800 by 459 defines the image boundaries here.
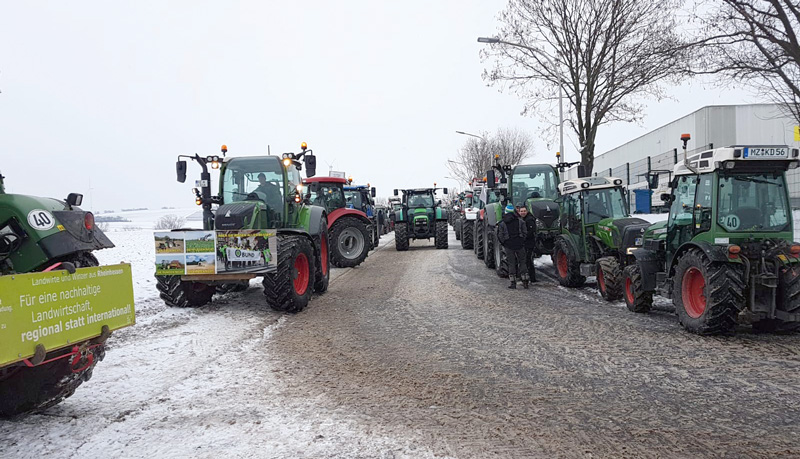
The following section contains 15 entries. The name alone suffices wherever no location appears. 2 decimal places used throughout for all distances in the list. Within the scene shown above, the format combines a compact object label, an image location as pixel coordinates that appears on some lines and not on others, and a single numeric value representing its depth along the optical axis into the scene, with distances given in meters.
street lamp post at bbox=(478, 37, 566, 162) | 20.45
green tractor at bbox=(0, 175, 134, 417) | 3.28
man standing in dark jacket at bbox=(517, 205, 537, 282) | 11.34
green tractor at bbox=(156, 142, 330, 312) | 8.33
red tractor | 15.26
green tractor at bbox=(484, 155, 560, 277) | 12.66
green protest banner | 3.20
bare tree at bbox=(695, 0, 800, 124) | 12.09
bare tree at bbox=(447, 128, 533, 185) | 53.62
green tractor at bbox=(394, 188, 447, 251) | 21.47
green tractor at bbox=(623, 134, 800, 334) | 6.38
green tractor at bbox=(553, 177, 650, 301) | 9.88
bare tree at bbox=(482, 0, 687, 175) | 19.11
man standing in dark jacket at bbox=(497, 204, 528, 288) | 11.07
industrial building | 32.06
